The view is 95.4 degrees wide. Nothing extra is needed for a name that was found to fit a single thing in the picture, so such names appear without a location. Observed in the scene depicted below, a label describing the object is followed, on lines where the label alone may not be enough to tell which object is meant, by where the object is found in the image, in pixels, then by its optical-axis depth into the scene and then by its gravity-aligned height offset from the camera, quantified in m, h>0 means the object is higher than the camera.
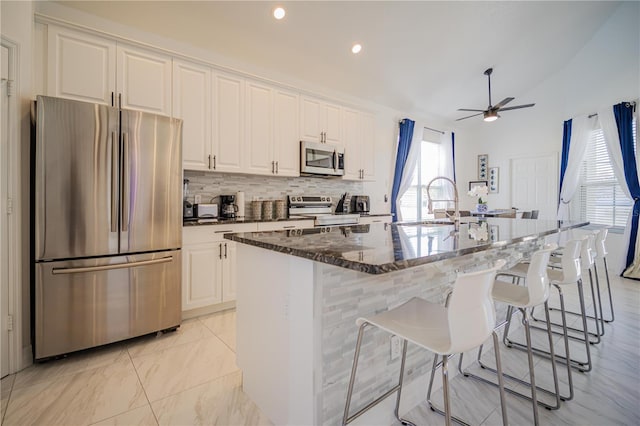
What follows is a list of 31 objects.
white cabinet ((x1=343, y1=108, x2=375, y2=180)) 4.23 +1.02
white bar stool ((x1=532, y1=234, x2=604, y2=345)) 2.14 -0.38
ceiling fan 4.11 +1.47
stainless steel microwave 3.71 +0.71
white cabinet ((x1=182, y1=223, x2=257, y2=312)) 2.66 -0.51
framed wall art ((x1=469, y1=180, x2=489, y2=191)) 6.37 +0.66
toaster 2.97 +0.02
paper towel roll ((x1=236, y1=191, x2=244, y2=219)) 3.34 +0.11
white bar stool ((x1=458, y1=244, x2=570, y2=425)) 1.37 -0.44
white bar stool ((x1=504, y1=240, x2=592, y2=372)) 1.77 -0.42
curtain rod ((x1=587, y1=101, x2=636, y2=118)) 4.33 +1.63
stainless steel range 3.67 +0.03
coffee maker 3.27 +0.06
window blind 4.62 +0.36
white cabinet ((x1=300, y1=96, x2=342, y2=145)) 3.75 +1.23
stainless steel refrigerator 1.92 -0.09
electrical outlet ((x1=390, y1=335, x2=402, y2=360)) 1.52 -0.71
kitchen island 1.16 -0.45
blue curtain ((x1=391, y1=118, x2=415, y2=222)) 5.15 +0.99
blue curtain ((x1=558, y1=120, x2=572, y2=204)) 5.12 +1.17
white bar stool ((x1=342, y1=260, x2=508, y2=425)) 0.93 -0.42
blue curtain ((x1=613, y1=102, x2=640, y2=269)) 4.26 +0.80
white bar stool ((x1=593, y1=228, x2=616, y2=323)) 2.46 -0.26
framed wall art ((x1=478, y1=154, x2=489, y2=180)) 6.41 +1.02
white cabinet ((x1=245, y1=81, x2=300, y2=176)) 3.30 +0.97
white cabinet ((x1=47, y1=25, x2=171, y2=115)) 2.27 +1.18
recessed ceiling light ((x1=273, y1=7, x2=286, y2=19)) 2.90 +2.02
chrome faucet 2.12 +0.00
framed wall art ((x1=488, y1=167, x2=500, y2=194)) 6.24 +0.72
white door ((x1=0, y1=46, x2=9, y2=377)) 1.78 -0.09
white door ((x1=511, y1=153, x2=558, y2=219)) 5.43 +0.56
